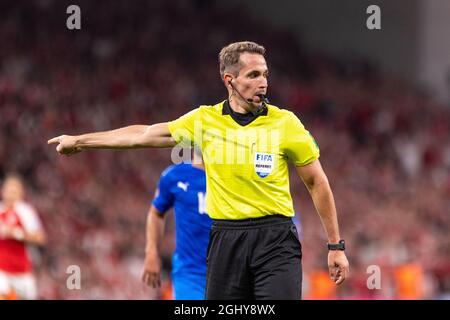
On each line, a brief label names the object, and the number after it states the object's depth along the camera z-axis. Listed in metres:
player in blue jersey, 16.30
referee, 12.34
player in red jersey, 22.77
